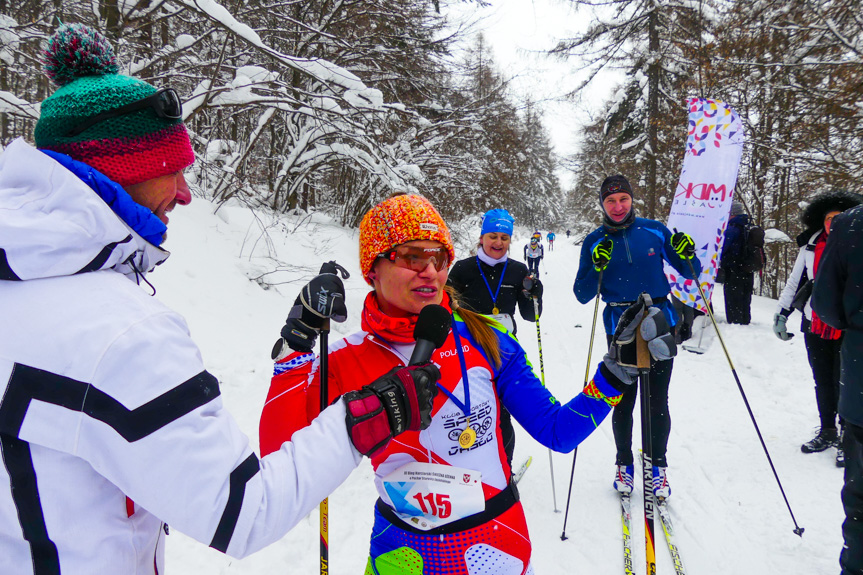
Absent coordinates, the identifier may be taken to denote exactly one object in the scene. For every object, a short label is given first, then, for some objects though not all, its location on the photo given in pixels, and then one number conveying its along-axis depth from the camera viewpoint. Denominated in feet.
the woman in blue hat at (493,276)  14.07
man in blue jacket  10.84
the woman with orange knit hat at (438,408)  4.80
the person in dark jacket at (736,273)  25.67
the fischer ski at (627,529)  8.98
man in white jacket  2.57
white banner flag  18.52
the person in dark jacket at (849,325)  7.22
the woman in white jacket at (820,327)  12.95
